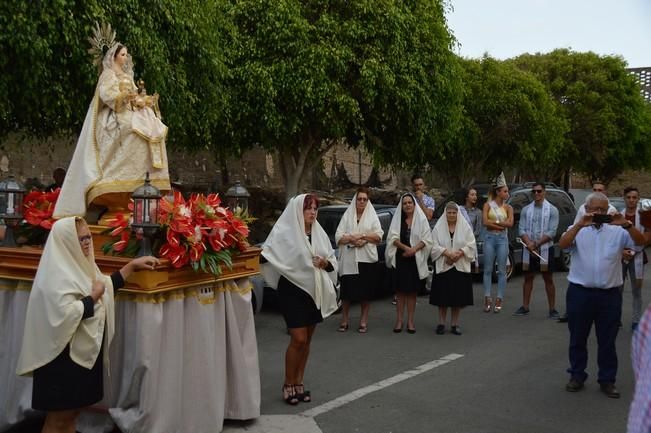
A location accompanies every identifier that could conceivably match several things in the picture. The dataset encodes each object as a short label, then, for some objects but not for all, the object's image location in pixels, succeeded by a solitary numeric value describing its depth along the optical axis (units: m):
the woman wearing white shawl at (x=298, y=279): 6.25
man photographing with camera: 6.58
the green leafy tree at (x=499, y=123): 23.98
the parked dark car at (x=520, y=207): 13.94
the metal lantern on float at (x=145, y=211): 5.06
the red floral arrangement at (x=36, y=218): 6.17
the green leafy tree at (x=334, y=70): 15.39
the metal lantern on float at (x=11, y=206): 6.05
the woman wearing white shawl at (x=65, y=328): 4.27
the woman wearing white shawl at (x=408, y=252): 9.66
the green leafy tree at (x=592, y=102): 30.84
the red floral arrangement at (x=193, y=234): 5.25
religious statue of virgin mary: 5.79
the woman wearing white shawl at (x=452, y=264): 9.48
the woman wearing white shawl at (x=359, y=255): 9.73
